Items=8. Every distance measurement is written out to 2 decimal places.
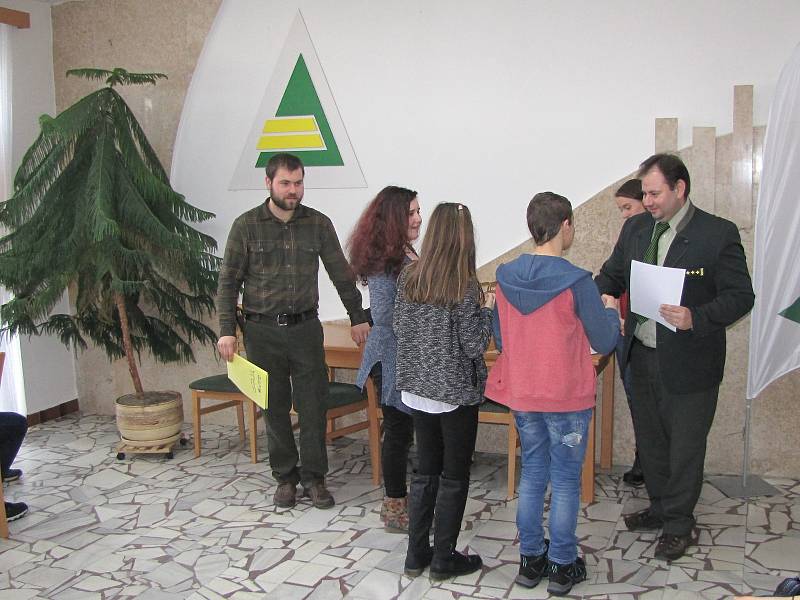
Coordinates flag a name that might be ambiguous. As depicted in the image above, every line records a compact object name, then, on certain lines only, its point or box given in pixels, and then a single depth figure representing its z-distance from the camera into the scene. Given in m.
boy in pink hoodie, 2.47
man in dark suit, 2.76
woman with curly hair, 2.94
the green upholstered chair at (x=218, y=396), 4.28
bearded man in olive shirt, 3.49
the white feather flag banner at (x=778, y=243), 3.27
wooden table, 4.02
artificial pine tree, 4.23
